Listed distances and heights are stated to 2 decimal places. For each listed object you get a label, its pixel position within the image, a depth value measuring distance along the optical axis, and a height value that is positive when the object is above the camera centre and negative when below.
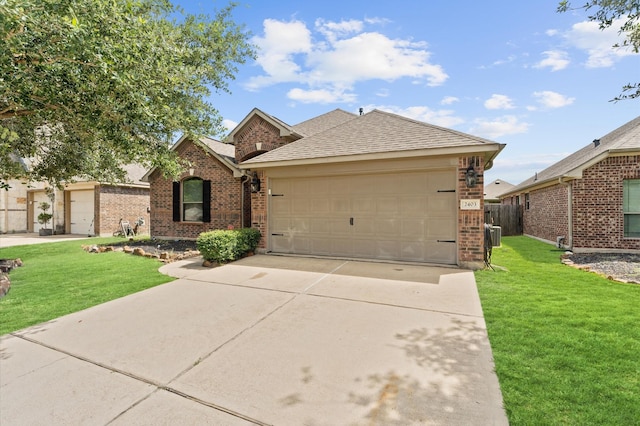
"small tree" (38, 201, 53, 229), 16.83 -0.04
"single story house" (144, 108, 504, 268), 6.79 +0.60
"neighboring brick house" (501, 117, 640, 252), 8.98 +0.51
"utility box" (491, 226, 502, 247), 9.52 -0.69
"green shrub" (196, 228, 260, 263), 7.52 -0.78
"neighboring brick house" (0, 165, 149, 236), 15.95 +0.52
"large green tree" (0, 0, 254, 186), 3.47 +1.94
